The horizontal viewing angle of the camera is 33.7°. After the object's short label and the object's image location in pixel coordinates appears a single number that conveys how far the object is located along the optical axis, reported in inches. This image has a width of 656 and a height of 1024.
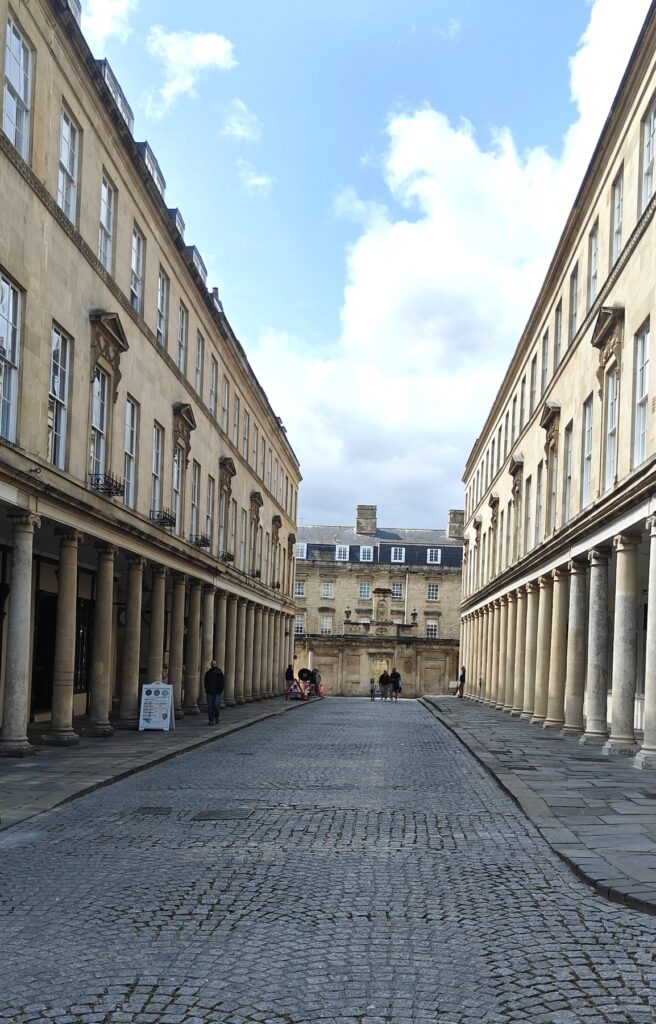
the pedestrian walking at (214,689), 1100.5
